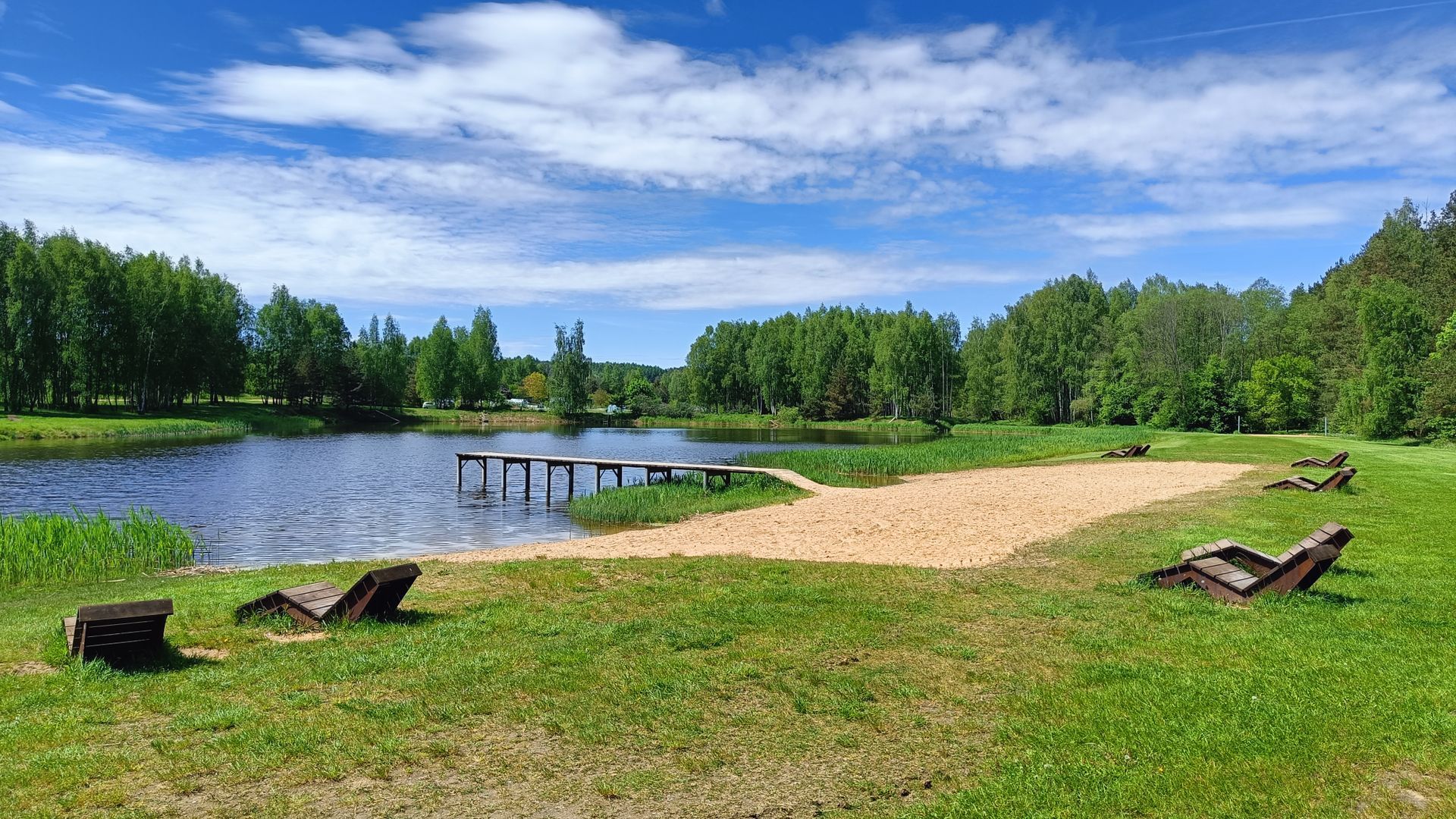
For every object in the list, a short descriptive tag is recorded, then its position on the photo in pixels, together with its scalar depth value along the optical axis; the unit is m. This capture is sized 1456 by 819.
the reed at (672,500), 27.36
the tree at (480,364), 130.88
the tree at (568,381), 122.50
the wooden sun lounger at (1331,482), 20.86
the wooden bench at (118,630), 7.96
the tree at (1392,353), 48.66
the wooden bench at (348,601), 9.80
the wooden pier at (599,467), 32.47
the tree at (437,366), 126.62
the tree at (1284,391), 68.19
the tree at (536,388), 165.38
